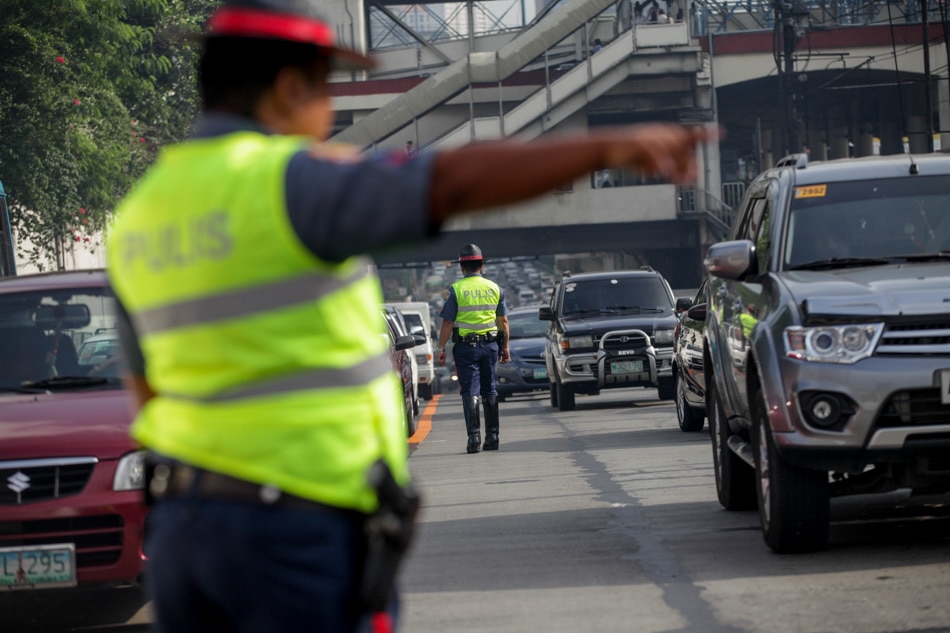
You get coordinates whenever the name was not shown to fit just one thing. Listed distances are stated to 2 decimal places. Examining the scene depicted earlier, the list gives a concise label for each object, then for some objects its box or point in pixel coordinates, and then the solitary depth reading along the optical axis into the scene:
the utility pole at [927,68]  31.72
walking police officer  16.02
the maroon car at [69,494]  7.23
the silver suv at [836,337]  7.76
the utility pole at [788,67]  36.97
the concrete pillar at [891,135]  66.38
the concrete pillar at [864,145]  67.56
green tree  26.55
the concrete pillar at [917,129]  61.23
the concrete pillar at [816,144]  70.74
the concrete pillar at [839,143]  70.69
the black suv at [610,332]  23.03
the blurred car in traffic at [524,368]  29.78
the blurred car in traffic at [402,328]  23.48
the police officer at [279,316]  2.67
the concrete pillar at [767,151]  68.54
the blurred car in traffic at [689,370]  16.17
